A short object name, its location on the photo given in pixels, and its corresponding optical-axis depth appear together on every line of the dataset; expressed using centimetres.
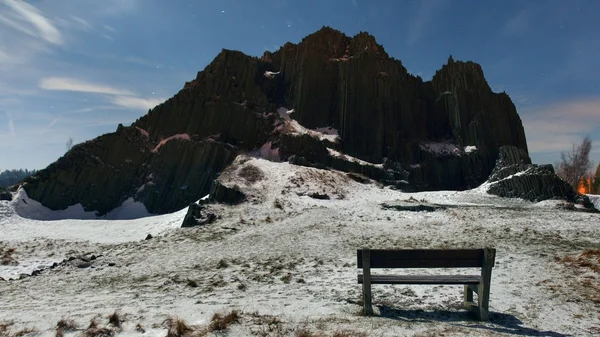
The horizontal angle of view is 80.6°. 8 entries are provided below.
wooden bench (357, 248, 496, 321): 675
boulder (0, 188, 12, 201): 3550
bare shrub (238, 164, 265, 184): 3241
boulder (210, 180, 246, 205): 2712
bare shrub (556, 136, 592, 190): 6400
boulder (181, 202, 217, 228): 2214
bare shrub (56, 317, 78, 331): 638
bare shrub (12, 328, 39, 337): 612
